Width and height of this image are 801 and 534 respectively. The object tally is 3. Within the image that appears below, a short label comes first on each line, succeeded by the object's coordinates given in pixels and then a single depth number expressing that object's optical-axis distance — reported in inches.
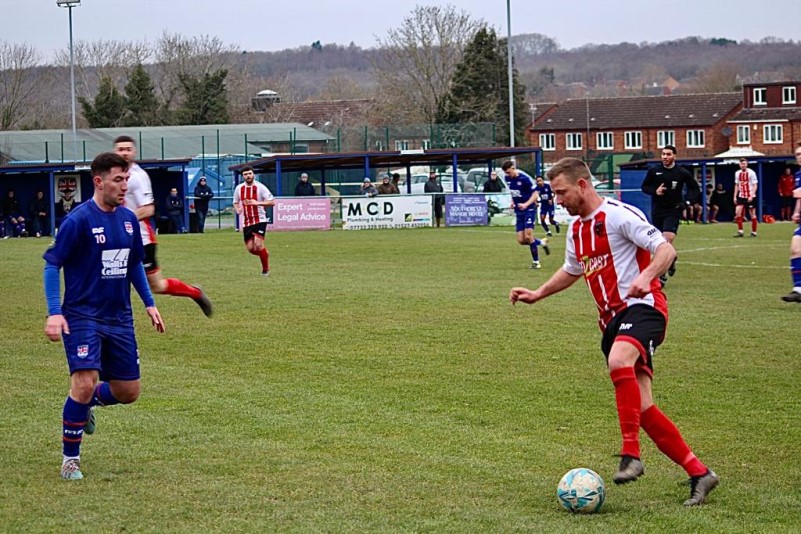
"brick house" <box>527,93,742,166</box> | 3587.6
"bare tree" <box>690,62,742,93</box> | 4931.1
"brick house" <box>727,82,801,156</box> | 3474.4
